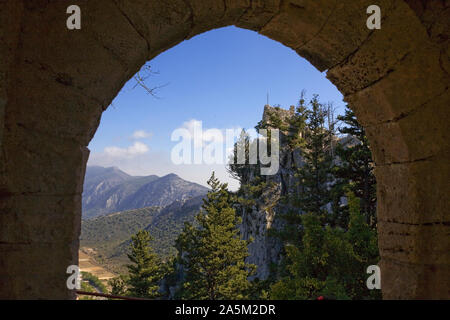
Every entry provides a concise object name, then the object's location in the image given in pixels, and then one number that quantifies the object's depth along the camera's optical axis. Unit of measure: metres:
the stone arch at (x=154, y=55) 1.42
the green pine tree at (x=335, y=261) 8.73
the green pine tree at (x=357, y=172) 13.97
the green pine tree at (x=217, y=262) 19.62
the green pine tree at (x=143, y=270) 21.92
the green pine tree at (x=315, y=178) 18.47
